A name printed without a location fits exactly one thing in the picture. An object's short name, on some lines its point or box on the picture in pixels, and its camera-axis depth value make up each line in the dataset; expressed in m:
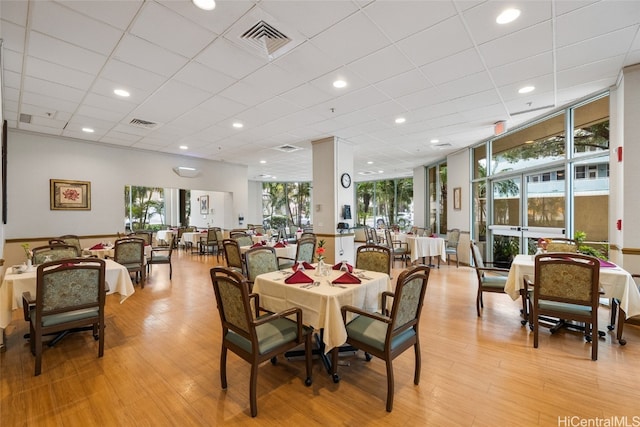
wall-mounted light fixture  8.26
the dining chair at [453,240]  7.72
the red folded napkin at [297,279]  2.71
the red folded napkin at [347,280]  2.64
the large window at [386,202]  13.04
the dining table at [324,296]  2.29
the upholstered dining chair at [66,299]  2.51
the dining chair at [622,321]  2.99
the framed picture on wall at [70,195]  6.33
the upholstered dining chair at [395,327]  2.04
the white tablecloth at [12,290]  2.74
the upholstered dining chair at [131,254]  5.05
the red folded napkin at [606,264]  3.25
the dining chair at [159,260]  5.97
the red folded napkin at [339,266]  3.14
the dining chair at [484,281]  3.83
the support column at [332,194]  6.77
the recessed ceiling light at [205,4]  2.31
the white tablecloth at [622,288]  2.88
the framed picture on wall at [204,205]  12.00
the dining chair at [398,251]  7.34
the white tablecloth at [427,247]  7.02
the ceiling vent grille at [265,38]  2.70
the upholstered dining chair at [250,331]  2.00
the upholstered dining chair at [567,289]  2.72
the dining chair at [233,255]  4.64
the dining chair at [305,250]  4.90
